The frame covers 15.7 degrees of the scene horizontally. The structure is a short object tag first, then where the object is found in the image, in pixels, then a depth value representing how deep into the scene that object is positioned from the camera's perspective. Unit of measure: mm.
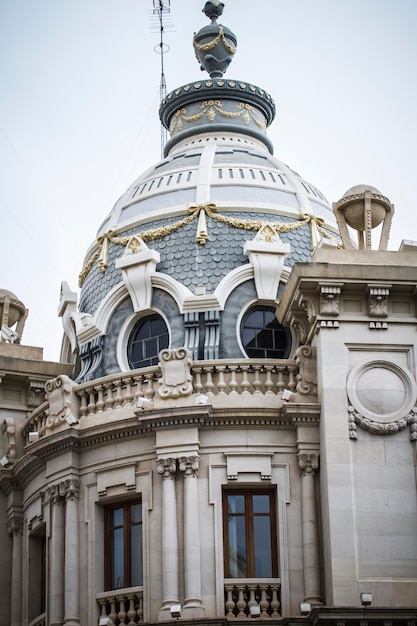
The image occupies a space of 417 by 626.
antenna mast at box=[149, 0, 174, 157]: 51844
